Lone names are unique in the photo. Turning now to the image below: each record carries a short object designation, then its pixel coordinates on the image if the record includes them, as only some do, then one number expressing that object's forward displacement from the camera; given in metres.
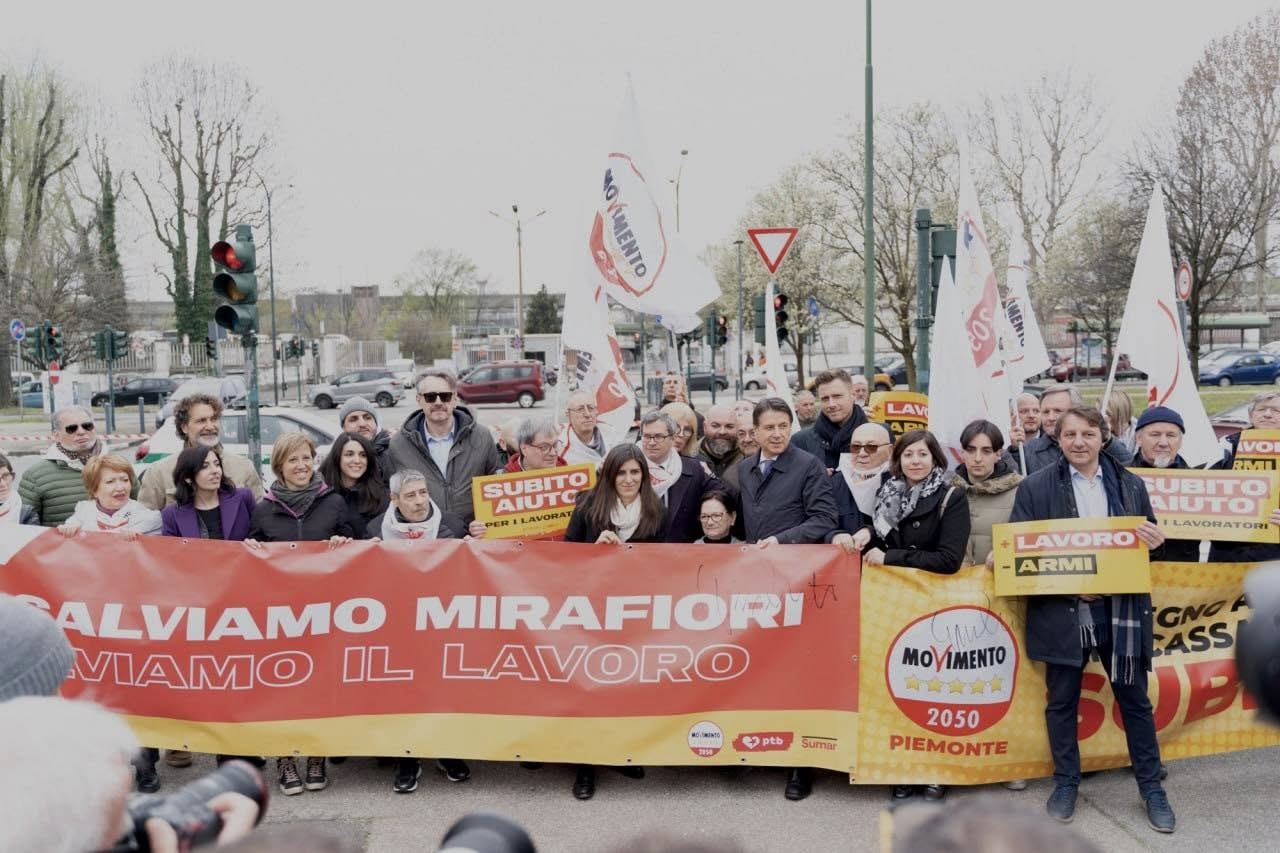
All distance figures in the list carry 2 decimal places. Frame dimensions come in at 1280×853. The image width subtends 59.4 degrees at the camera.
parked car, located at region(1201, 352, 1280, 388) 42.16
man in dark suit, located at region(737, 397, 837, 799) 5.68
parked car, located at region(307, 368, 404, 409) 46.19
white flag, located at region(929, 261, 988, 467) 6.93
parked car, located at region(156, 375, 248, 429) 25.08
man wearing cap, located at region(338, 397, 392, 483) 7.93
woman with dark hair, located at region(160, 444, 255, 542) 5.84
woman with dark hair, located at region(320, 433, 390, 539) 6.38
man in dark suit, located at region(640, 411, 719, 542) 6.18
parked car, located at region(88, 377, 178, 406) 45.41
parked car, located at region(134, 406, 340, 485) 14.48
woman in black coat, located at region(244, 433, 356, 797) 5.82
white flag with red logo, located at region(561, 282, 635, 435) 7.46
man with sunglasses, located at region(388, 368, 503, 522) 6.80
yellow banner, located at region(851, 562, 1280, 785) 5.28
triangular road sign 12.79
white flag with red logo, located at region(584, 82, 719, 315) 7.66
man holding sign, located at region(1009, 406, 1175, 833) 5.01
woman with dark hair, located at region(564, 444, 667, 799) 5.71
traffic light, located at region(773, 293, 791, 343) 20.19
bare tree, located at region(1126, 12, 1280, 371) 27.92
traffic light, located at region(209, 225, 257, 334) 9.99
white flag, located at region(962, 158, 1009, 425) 7.86
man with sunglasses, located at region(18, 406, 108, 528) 6.66
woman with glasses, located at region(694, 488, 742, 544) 5.96
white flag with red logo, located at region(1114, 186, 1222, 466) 7.48
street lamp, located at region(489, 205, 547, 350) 52.94
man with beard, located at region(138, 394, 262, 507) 6.68
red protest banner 5.36
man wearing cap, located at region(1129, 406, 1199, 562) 6.32
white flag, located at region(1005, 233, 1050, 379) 10.43
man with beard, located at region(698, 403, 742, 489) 7.54
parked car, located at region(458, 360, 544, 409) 45.47
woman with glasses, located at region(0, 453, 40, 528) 6.11
